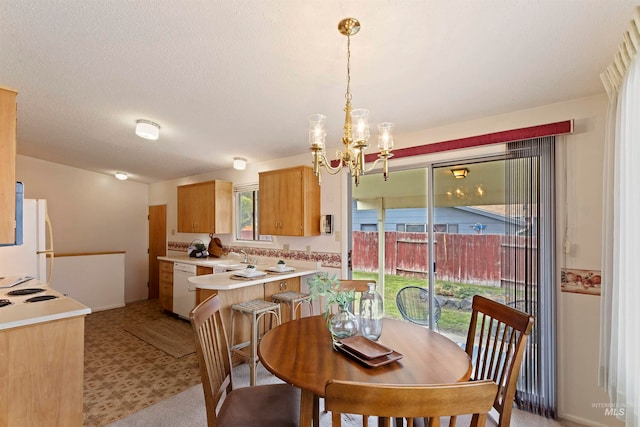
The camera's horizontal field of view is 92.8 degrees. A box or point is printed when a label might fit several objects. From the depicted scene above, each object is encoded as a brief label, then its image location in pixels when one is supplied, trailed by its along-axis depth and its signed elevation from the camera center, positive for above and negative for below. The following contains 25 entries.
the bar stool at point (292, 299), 3.11 -0.88
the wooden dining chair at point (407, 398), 0.82 -0.50
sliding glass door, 2.29 -0.23
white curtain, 1.47 -0.10
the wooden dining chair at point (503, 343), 1.34 -0.66
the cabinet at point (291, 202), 3.61 +0.15
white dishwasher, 4.30 -1.11
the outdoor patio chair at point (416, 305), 2.97 -0.93
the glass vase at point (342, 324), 1.61 -0.59
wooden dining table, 1.25 -0.68
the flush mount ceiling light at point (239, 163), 4.23 +0.71
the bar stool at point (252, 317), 2.61 -0.97
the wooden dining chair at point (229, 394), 1.42 -0.98
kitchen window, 4.69 +0.01
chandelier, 1.62 +0.43
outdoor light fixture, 2.83 +0.40
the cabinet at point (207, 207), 4.69 +0.11
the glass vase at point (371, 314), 1.62 -0.53
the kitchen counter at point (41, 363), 1.74 -0.91
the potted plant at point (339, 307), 1.60 -0.50
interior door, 6.12 -0.56
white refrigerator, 3.28 -0.42
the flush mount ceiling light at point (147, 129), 3.15 +0.88
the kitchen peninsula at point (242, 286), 2.79 -0.75
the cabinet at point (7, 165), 1.87 +0.30
